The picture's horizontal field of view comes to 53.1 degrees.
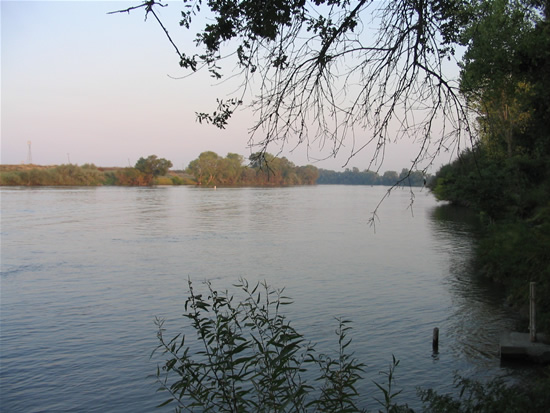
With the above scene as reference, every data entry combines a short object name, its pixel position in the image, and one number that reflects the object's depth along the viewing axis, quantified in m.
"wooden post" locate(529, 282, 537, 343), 11.61
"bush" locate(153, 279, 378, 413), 4.49
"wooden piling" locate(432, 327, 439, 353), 13.17
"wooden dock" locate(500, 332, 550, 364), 11.34
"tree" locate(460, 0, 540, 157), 4.66
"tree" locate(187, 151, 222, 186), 170.38
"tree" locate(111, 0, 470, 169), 4.57
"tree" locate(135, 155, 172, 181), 162.00
